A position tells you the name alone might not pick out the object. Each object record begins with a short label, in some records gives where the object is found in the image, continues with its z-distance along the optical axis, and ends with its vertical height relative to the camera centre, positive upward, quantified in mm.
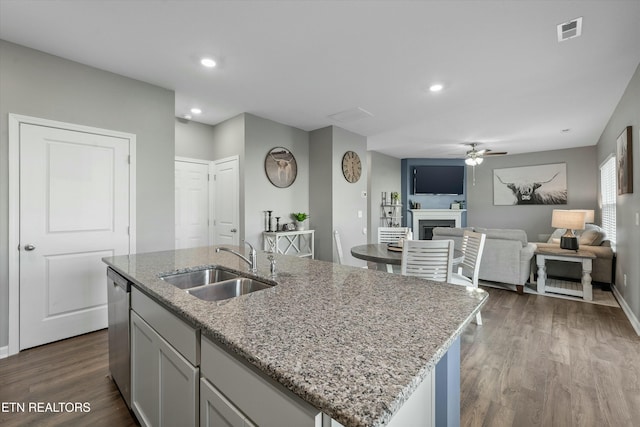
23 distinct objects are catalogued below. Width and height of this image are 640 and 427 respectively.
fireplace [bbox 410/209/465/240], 7777 -183
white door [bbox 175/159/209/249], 4324 +173
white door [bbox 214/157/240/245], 4262 +203
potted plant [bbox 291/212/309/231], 4609 -81
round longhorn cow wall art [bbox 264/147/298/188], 4453 +746
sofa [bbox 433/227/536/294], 3967 -617
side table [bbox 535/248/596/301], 3721 -795
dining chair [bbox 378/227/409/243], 4211 -308
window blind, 4277 +276
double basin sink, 1531 -394
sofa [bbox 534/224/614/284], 4113 -723
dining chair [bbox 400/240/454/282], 2475 -394
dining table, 2725 -406
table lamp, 4129 -159
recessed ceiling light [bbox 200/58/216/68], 2691 +1435
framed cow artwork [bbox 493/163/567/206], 6723 +670
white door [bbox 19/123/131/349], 2529 -94
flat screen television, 7891 +920
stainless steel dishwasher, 1672 -716
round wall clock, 5031 +846
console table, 4258 -442
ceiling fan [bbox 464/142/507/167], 5660 +1134
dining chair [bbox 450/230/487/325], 2865 -448
